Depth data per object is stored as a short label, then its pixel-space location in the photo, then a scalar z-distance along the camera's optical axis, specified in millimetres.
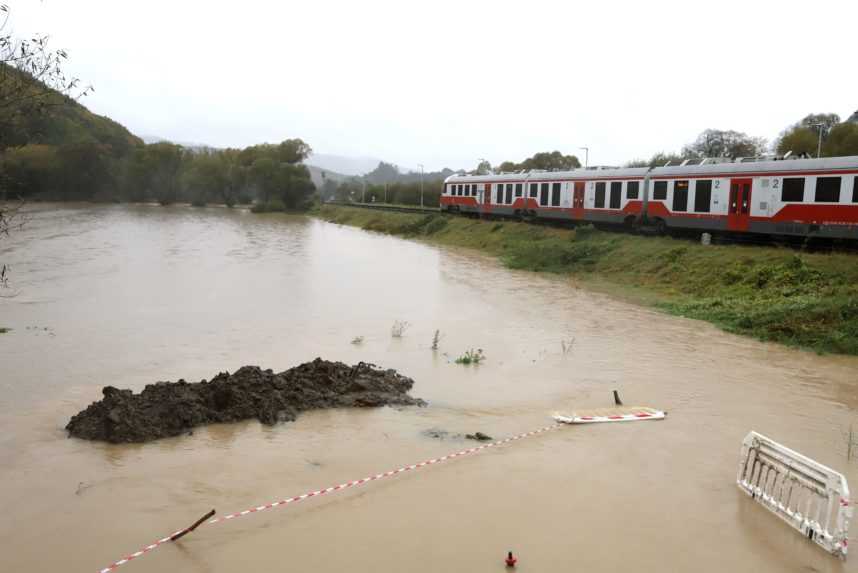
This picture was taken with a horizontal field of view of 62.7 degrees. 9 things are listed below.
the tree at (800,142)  45875
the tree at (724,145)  58625
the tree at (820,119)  57875
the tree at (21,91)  7630
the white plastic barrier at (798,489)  6367
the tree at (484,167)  53531
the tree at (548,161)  88625
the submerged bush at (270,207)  85938
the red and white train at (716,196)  20266
